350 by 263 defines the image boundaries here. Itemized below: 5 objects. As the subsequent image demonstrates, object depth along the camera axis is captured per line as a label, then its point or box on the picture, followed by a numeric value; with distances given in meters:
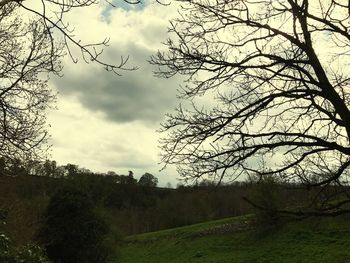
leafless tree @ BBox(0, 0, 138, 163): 7.42
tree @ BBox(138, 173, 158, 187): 102.69
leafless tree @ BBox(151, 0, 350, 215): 6.46
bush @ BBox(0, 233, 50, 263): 11.25
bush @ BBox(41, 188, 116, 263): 26.66
